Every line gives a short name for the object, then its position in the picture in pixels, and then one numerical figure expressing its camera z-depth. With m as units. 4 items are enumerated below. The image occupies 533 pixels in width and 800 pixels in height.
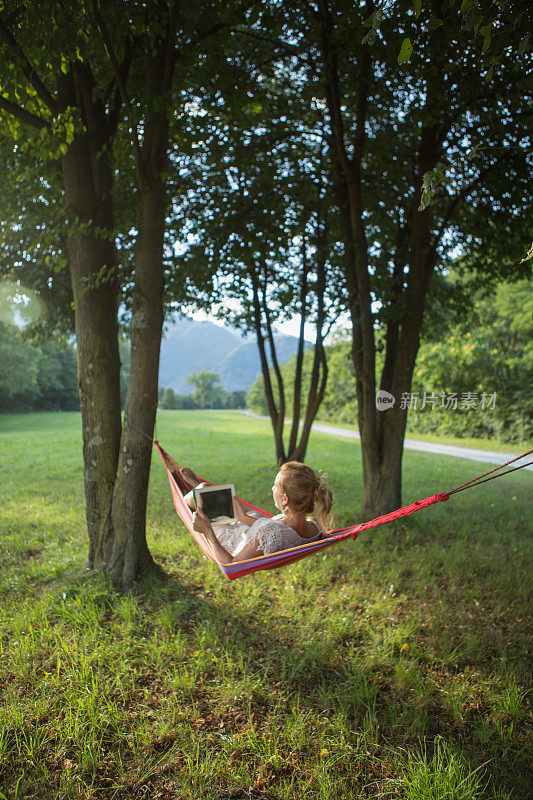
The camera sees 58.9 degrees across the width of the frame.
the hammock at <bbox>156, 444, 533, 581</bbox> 2.14
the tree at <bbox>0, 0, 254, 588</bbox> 3.10
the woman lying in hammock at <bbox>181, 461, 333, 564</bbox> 2.46
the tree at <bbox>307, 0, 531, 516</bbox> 3.93
